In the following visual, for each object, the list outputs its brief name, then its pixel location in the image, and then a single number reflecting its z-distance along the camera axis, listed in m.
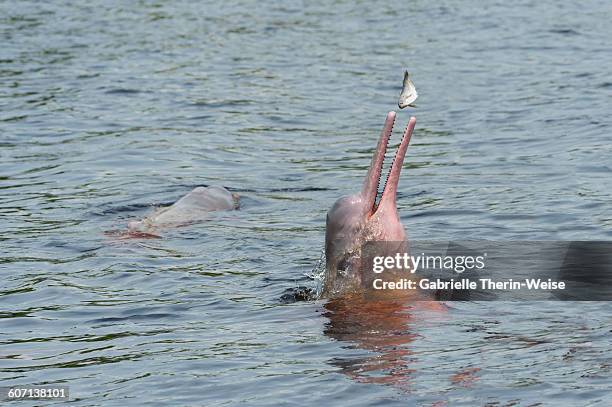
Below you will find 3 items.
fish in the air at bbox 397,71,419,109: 14.75
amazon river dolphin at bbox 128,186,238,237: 22.91
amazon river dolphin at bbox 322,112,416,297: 15.68
